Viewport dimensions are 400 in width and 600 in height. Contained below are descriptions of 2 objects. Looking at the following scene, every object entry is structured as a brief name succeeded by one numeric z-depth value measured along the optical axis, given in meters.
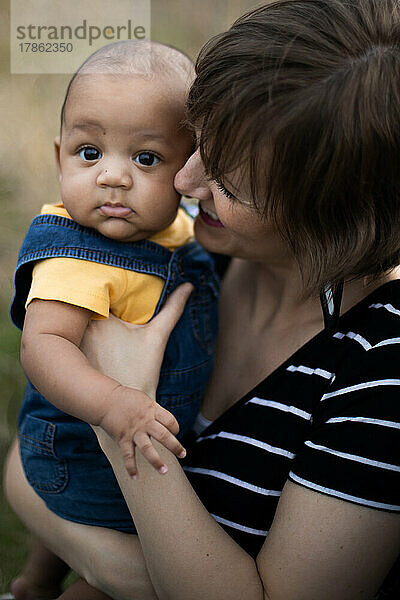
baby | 1.05
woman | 0.95
